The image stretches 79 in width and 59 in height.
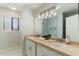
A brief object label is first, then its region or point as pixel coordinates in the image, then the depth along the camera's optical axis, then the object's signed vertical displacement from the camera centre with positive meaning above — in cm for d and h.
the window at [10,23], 220 +38
